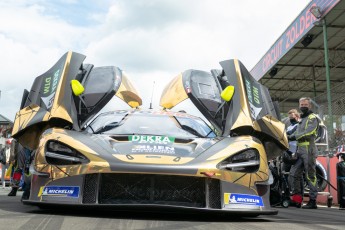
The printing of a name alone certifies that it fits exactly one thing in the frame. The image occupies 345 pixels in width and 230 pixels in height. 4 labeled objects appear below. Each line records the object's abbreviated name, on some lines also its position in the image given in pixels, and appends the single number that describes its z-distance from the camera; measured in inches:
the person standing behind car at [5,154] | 550.3
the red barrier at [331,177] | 332.2
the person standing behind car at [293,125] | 311.0
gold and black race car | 145.3
